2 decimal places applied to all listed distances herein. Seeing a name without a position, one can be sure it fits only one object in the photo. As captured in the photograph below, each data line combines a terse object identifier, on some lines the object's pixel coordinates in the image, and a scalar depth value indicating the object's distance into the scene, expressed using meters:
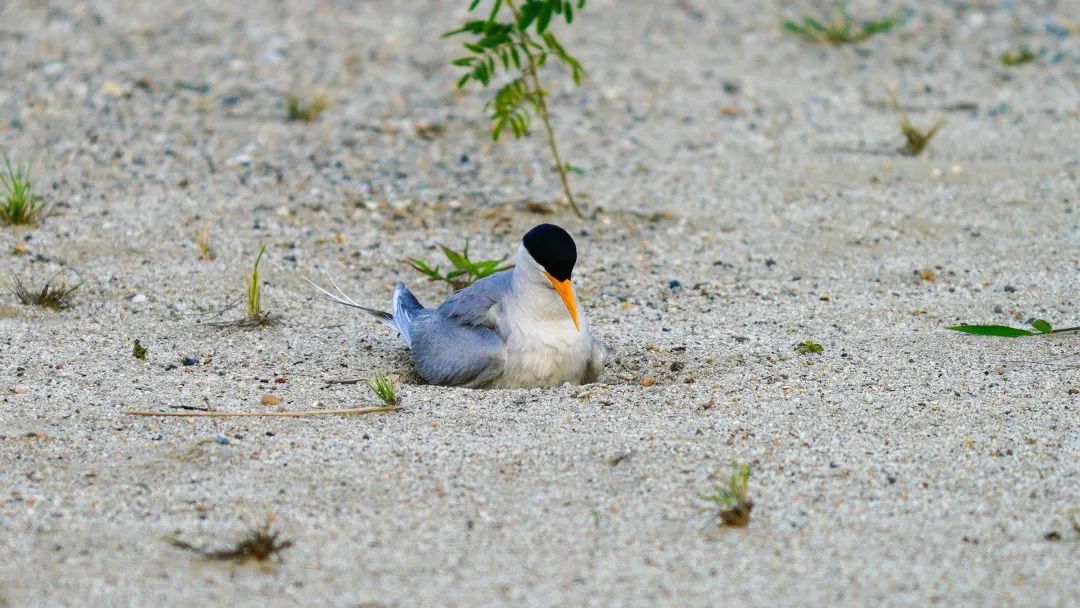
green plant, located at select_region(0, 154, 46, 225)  11.08
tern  8.28
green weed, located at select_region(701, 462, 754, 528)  6.29
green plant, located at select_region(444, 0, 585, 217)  9.41
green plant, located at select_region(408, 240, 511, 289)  10.17
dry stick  7.65
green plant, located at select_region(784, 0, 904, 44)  16.87
